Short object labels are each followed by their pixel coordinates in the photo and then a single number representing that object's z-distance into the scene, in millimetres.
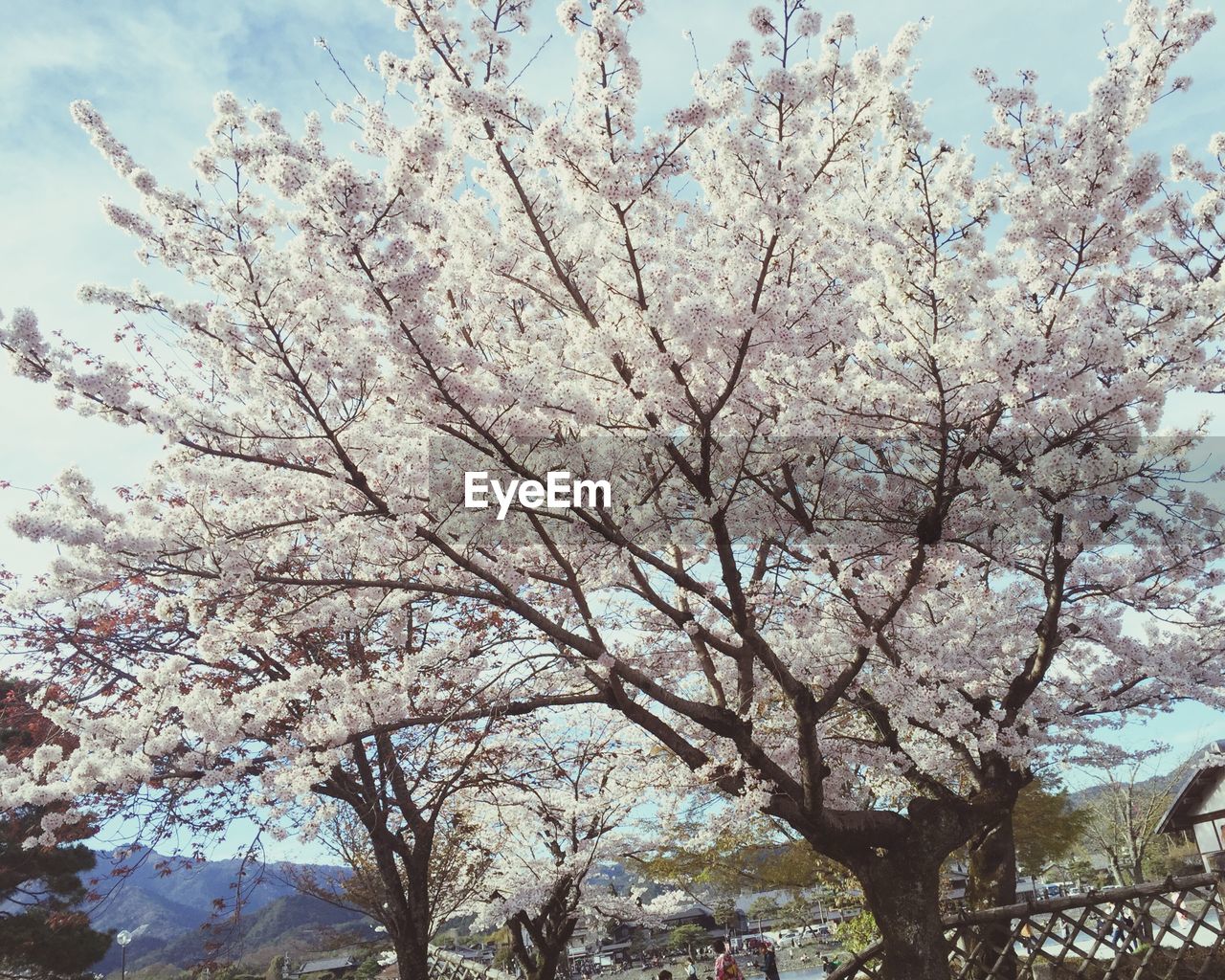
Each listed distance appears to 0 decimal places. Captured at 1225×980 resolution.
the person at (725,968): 10773
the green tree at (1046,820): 16781
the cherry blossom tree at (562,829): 11219
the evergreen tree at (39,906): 14125
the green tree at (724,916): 37031
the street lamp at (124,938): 17428
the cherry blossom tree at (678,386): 4617
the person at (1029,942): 8281
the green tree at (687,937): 42688
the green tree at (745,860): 14891
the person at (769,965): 15050
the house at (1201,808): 15992
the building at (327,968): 47406
